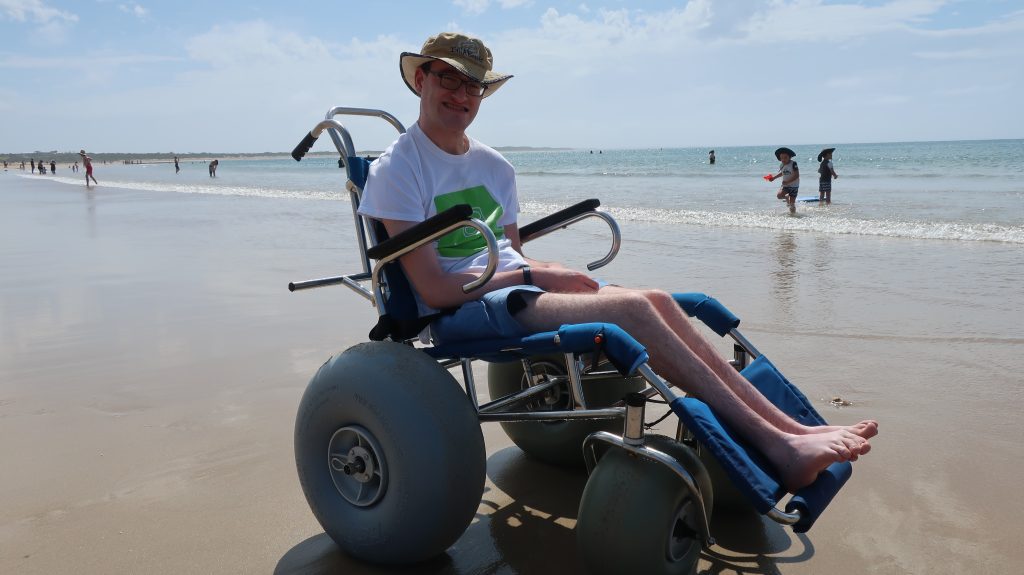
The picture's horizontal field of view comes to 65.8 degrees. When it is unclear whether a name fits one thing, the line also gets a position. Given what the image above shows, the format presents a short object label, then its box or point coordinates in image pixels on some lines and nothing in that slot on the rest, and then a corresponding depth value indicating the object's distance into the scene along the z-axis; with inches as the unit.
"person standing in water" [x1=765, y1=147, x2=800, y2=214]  581.3
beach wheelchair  84.6
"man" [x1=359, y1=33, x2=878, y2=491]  92.0
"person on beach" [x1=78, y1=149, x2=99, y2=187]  1243.8
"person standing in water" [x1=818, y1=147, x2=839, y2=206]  645.0
